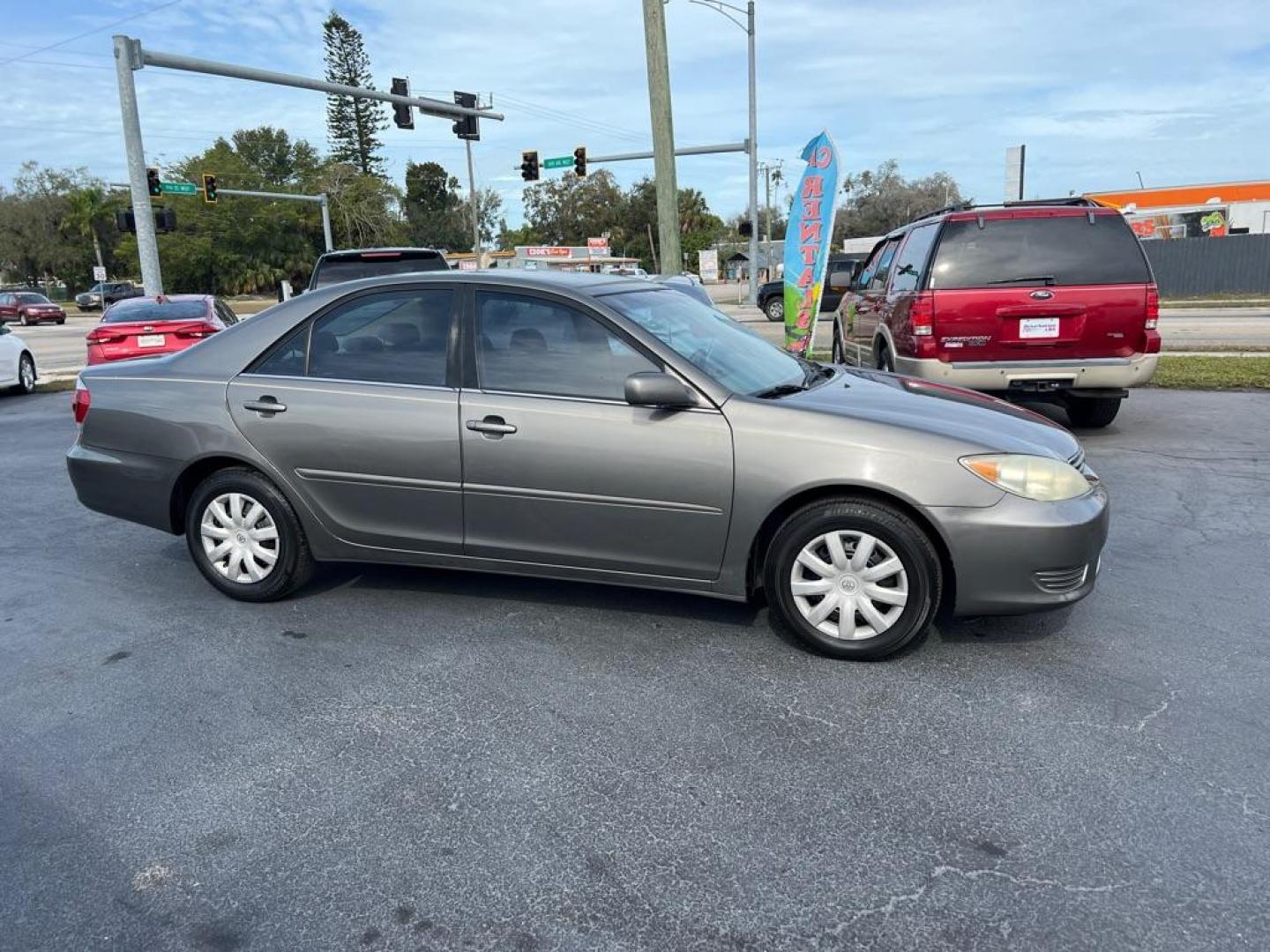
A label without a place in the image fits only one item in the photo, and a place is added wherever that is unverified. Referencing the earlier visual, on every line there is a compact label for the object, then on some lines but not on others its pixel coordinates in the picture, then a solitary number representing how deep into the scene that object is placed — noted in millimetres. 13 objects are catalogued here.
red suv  7273
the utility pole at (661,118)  13680
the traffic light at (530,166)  30250
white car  13500
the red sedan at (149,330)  12258
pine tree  68375
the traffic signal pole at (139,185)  17422
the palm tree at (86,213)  73188
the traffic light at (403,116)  22688
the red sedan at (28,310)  44188
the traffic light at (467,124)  24262
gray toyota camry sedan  3701
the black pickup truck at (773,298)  27653
